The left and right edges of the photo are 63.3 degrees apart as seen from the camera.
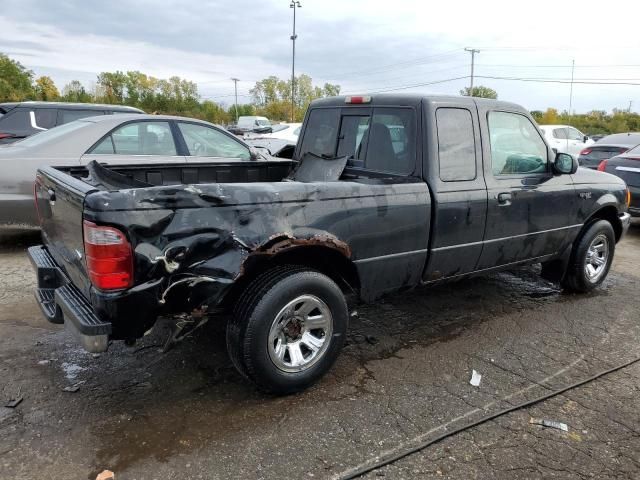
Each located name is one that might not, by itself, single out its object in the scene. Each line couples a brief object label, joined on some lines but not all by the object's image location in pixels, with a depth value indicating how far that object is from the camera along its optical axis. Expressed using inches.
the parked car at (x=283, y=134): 639.1
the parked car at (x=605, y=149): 459.2
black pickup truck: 106.5
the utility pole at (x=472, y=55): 2146.8
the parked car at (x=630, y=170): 313.1
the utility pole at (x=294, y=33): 1727.4
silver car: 227.3
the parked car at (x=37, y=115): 311.7
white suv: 694.5
